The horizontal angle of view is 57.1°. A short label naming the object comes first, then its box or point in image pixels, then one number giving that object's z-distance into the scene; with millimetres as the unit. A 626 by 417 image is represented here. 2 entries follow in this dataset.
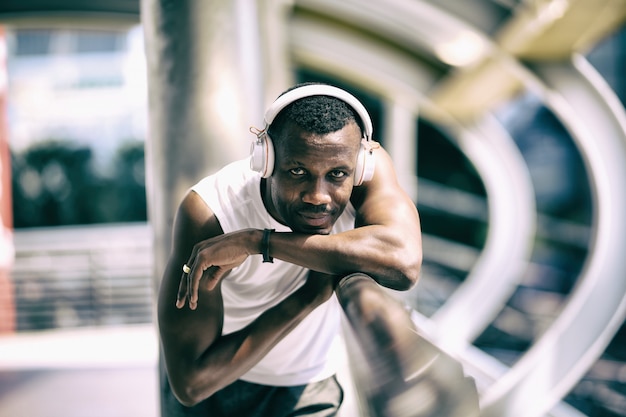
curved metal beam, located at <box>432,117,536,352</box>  12391
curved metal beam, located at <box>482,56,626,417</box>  5969
